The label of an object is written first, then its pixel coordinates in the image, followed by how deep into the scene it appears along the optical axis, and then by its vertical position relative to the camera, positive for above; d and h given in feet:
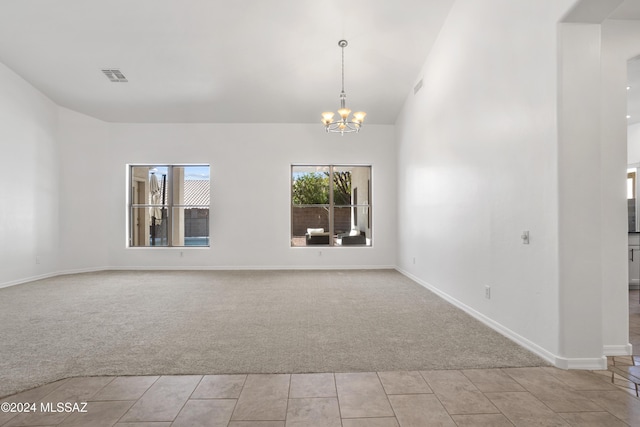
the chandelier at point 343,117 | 16.08 +4.74
